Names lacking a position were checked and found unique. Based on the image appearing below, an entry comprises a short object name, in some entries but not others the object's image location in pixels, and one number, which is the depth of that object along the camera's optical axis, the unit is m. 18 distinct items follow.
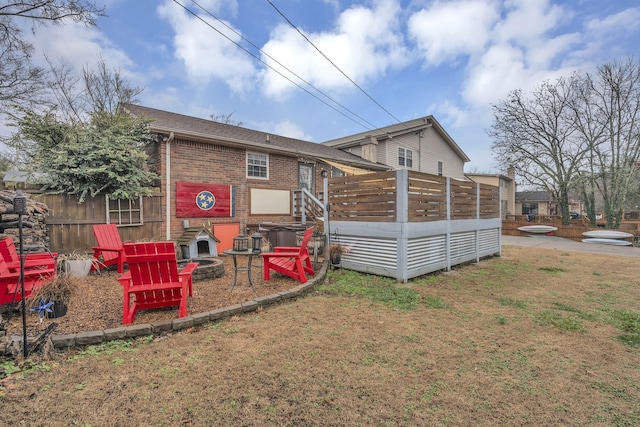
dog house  7.86
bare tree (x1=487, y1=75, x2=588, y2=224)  20.12
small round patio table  4.90
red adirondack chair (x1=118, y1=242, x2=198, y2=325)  3.65
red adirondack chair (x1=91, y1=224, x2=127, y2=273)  6.36
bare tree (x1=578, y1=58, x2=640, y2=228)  17.41
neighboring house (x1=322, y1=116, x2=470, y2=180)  17.88
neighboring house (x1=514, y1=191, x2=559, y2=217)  37.50
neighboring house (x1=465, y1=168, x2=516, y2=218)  28.30
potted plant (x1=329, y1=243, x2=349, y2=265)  6.95
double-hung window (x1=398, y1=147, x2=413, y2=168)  18.66
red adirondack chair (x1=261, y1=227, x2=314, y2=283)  5.56
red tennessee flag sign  8.85
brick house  8.70
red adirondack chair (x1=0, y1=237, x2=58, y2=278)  4.36
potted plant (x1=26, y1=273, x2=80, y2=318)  3.73
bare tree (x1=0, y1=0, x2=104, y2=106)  9.55
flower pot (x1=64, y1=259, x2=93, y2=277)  5.64
